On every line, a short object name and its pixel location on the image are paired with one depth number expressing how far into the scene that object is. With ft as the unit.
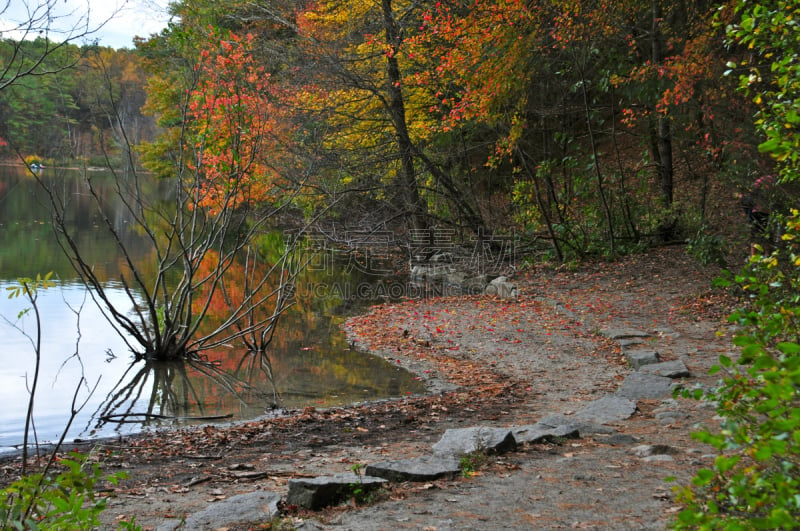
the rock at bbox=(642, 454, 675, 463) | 14.63
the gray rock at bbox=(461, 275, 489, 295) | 48.08
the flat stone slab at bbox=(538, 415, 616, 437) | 17.78
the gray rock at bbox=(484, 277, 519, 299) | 43.78
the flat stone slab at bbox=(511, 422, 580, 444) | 16.78
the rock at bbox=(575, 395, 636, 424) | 19.49
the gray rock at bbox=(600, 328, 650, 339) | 29.55
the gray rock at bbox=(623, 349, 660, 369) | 24.91
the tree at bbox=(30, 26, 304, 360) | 31.12
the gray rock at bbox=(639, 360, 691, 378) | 22.79
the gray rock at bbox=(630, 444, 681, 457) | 15.16
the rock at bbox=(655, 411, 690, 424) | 18.62
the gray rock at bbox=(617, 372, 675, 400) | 21.49
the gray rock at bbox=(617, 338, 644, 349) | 28.25
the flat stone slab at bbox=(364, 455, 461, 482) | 13.87
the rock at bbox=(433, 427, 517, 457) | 15.72
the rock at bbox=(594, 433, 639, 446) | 16.48
